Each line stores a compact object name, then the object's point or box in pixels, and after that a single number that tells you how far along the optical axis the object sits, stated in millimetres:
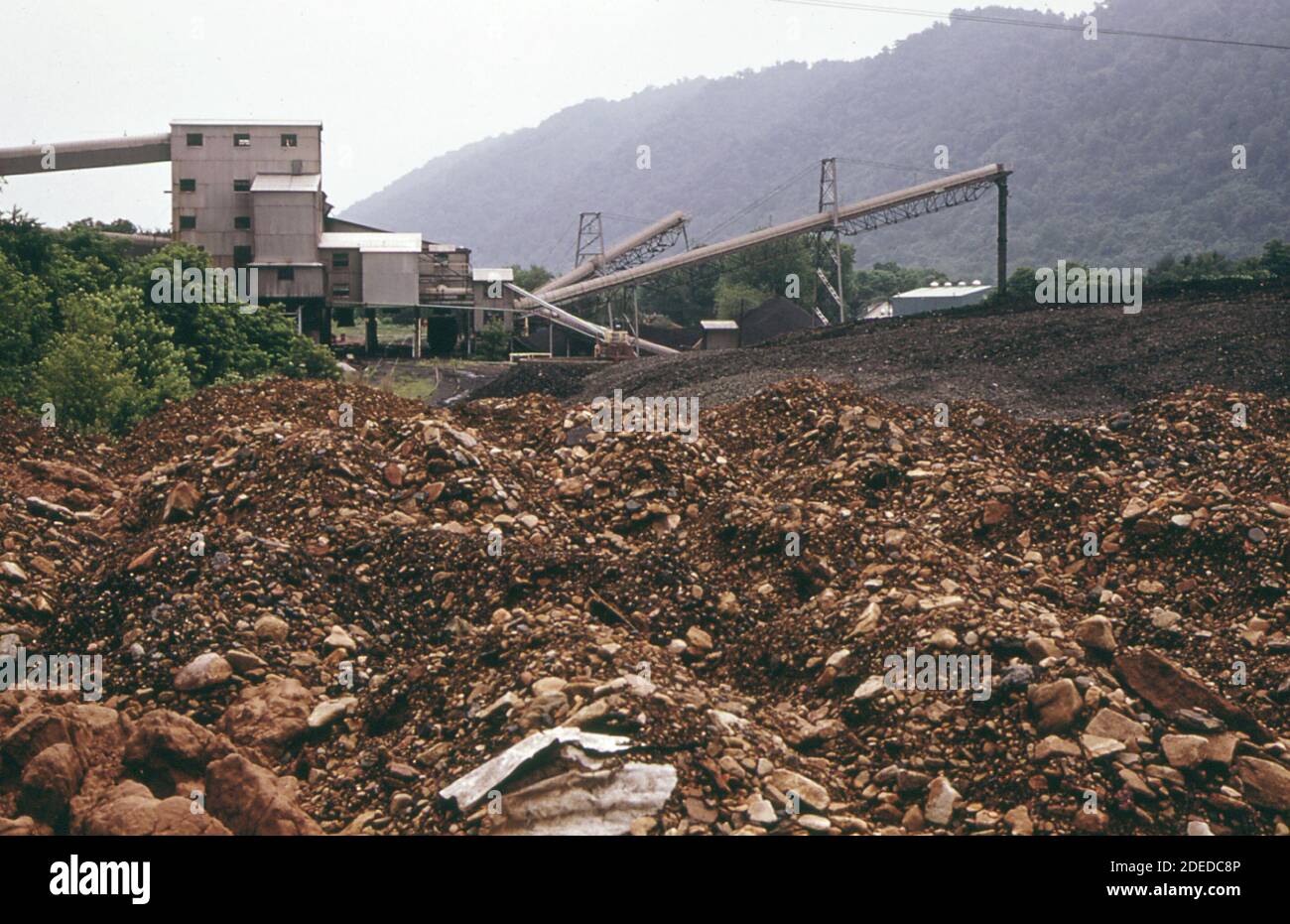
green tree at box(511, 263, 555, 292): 68969
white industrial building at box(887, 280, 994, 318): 64938
